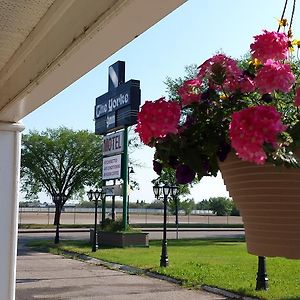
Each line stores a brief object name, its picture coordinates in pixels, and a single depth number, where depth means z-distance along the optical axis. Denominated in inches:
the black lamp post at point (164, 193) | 410.7
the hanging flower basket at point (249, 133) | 42.0
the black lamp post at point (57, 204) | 677.6
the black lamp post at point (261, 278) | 280.0
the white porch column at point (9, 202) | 93.1
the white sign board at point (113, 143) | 648.4
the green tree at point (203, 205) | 2065.7
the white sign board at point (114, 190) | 659.4
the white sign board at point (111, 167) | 645.3
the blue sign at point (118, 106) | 624.9
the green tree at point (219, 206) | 1752.9
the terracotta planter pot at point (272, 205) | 43.2
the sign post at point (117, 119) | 628.7
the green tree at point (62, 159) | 1029.8
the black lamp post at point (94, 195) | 593.8
